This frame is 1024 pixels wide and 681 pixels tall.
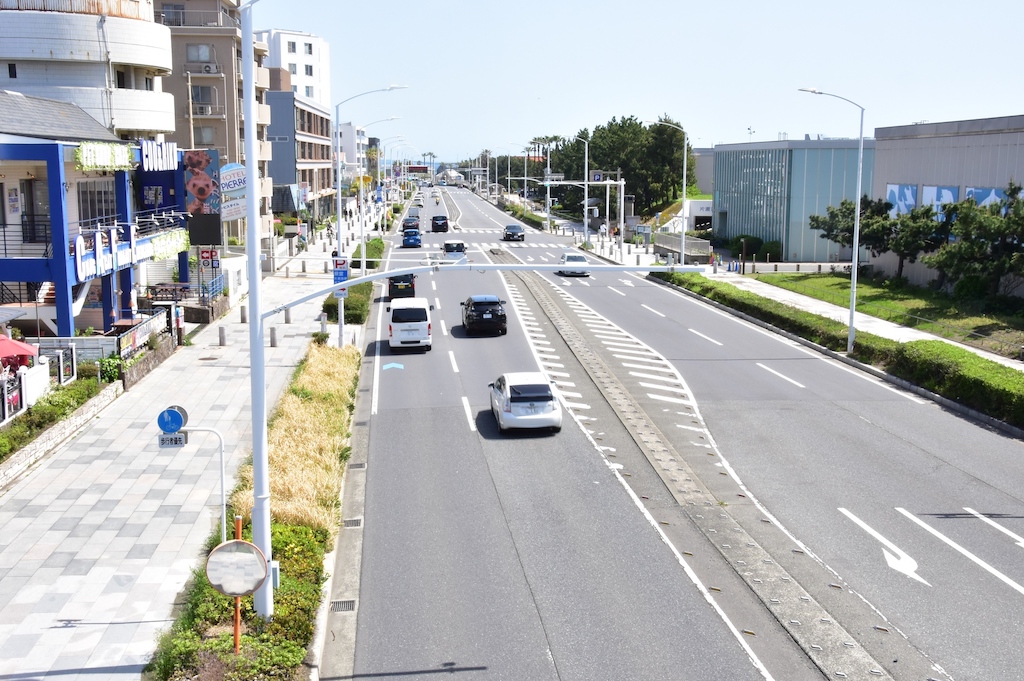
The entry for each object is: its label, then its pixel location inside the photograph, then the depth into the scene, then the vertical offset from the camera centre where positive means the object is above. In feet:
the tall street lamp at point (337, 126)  134.58 +9.88
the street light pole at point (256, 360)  47.03 -7.62
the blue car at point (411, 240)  267.18 -10.82
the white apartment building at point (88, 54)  145.07 +20.37
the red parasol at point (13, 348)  80.51 -11.87
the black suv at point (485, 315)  133.08 -14.99
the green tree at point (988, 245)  136.46 -6.16
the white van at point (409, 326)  121.80 -14.96
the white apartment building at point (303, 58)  458.50 +62.43
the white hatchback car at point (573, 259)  200.23 -11.77
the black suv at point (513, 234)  304.30 -10.47
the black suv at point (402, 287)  160.56 -13.88
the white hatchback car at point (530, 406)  84.12 -16.78
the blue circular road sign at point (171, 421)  50.21 -10.80
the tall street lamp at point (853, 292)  118.01 -10.56
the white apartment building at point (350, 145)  541.79 +27.85
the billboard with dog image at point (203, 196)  146.92 +0.19
